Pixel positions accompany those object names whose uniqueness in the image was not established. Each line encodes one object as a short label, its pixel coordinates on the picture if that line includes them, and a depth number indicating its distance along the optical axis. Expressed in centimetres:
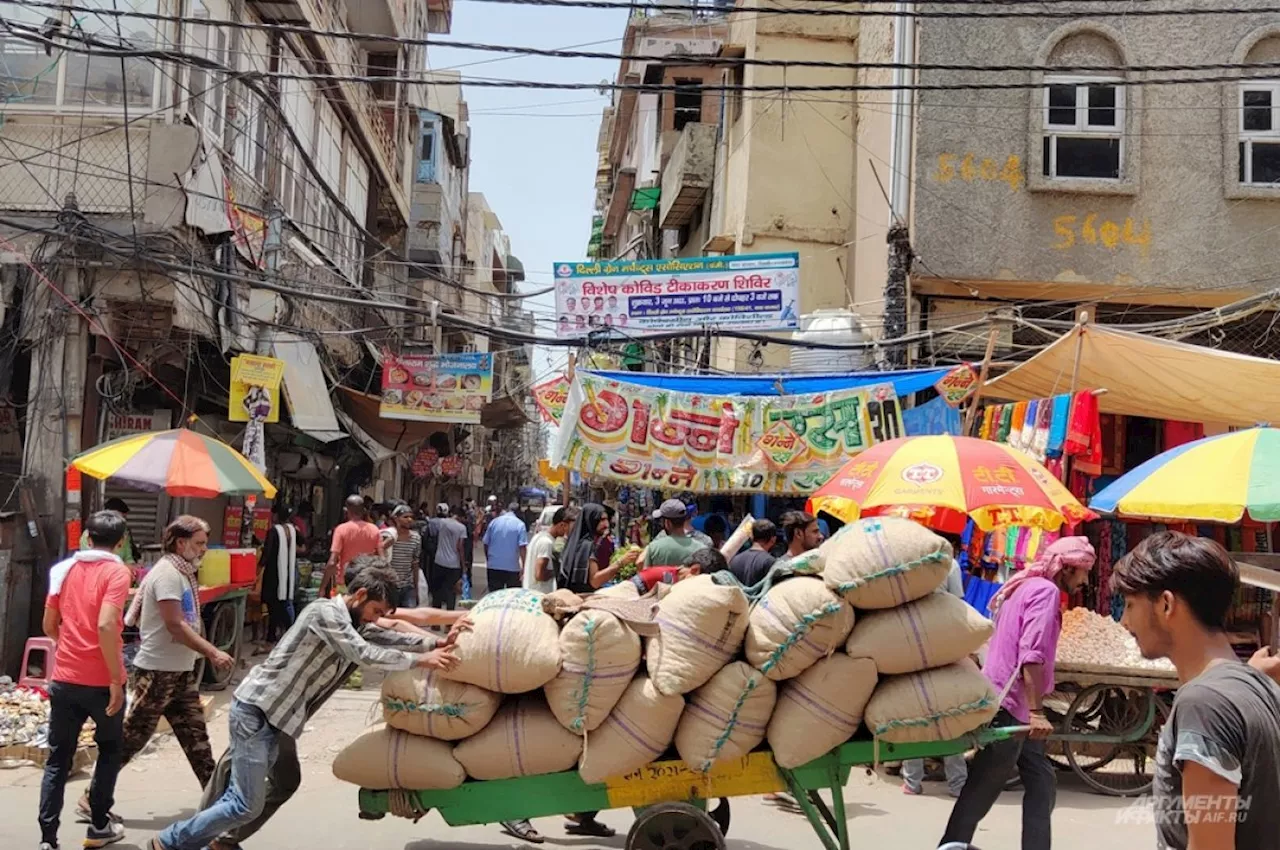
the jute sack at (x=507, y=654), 455
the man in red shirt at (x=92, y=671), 547
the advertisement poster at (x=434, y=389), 1864
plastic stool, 869
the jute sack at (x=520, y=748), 465
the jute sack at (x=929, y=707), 454
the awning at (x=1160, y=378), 864
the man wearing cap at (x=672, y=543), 838
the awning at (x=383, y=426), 2011
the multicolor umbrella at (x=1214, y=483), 657
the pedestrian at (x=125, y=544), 1009
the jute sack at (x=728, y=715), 456
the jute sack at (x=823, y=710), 457
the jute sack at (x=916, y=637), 458
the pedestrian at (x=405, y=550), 1248
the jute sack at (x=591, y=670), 457
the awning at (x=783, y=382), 1021
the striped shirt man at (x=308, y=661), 469
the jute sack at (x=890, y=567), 457
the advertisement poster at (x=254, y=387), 1241
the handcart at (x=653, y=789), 470
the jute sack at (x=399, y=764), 468
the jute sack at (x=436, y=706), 462
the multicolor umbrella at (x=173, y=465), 934
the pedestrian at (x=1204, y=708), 217
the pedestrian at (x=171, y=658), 588
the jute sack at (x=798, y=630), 452
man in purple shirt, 491
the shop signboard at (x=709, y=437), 1021
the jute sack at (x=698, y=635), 454
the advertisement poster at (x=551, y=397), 1228
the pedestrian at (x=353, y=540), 1169
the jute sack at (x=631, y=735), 460
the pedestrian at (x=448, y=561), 1399
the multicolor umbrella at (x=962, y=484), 703
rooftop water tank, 1288
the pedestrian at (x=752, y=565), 798
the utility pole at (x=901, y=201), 1259
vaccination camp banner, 1286
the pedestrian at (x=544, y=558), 1023
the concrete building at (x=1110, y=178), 1253
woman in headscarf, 991
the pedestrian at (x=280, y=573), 1233
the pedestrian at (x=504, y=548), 1323
